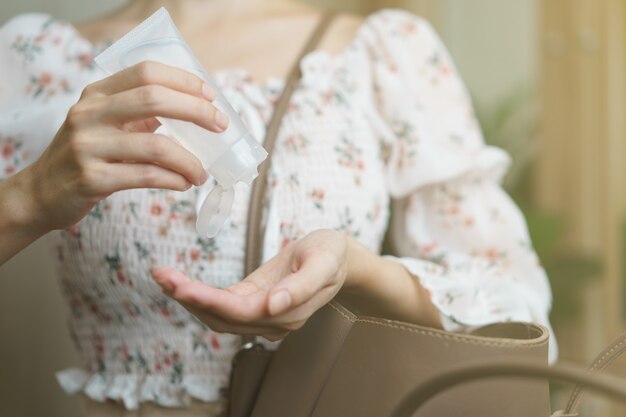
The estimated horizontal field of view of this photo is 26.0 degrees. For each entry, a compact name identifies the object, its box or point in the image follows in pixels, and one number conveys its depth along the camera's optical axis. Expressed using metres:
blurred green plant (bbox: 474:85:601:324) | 2.20
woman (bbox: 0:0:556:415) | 0.91
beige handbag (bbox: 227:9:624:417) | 0.74
